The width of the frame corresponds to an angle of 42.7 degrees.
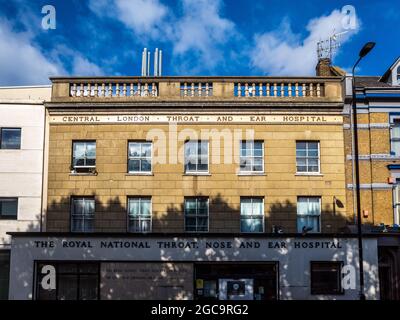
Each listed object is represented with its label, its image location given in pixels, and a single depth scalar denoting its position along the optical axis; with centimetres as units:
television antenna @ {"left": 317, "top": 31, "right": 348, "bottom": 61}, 2694
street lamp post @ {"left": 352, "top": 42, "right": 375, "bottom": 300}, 1792
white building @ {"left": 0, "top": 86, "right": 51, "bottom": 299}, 2216
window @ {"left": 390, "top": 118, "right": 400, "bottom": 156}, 2273
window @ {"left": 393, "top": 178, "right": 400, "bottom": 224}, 2202
